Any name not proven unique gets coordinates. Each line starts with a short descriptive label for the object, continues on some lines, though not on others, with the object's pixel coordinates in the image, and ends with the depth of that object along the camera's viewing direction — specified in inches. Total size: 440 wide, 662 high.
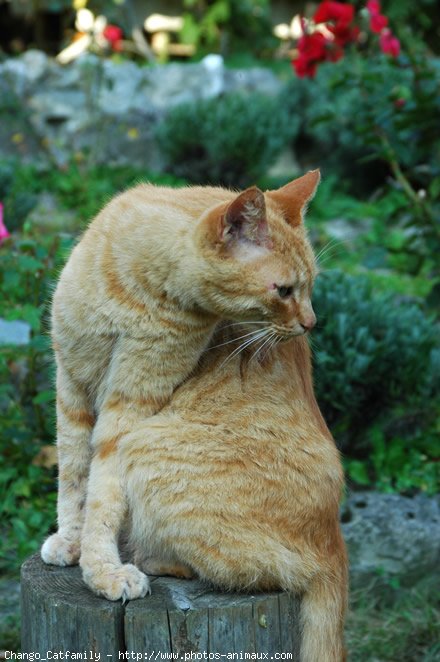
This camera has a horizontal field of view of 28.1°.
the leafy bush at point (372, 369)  173.0
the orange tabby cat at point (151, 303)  106.0
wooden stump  99.0
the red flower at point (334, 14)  179.2
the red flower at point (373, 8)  187.6
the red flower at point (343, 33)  181.2
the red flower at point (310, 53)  182.7
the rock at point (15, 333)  178.1
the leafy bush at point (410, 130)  189.5
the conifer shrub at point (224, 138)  341.4
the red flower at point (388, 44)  186.4
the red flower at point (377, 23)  185.5
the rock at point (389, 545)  167.3
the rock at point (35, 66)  351.6
